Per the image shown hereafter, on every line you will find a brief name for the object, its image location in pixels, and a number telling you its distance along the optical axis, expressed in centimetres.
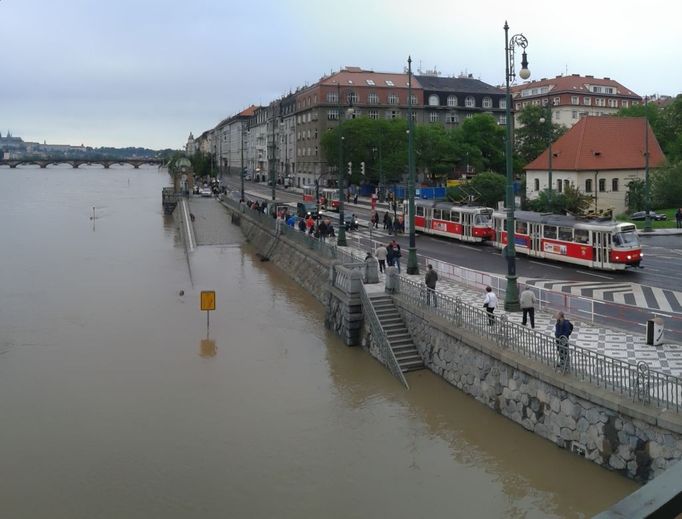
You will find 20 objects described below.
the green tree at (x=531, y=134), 7588
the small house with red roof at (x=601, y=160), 5644
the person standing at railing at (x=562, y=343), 1414
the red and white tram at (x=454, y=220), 4012
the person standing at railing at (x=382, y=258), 2845
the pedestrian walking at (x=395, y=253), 2852
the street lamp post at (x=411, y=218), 2683
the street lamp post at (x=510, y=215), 2005
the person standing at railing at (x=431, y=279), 2185
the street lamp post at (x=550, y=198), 4284
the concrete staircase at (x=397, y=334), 2045
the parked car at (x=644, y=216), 4984
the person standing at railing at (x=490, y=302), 1894
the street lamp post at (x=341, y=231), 3658
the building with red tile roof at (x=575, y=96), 10150
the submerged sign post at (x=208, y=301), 2642
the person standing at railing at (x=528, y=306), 1798
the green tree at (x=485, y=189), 5278
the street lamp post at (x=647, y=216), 4419
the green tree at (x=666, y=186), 5253
